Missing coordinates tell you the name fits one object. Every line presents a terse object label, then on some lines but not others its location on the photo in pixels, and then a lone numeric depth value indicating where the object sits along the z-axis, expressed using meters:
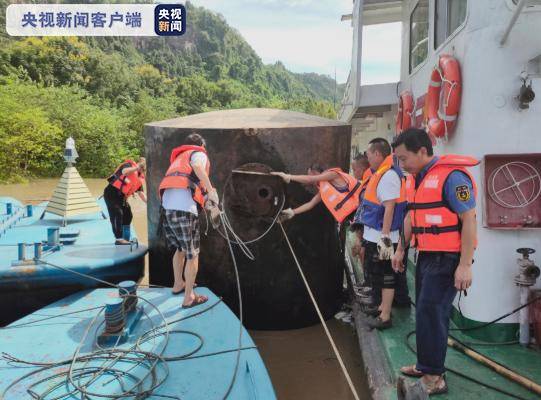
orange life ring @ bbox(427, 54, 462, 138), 4.06
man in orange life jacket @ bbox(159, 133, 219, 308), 4.23
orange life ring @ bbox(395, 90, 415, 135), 6.46
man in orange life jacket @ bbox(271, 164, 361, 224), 4.91
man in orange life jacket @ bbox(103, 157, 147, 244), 6.39
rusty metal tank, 5.07
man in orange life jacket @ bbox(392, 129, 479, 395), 2.85
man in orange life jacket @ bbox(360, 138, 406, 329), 4.04
